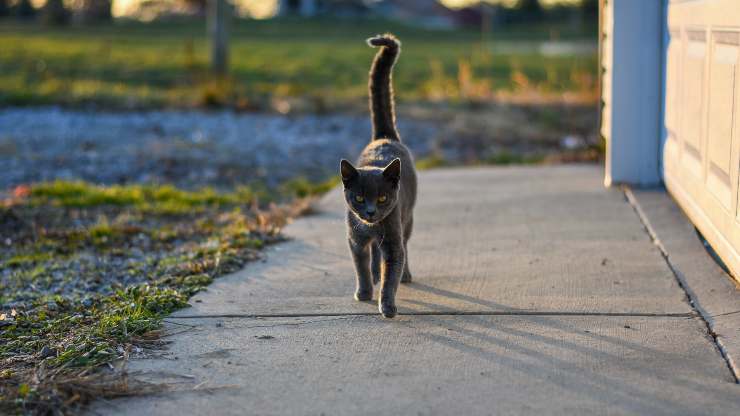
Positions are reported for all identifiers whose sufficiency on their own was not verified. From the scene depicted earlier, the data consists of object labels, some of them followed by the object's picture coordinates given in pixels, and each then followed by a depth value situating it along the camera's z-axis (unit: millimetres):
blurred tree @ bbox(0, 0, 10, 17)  39906
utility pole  15414
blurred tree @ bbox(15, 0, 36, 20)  39638
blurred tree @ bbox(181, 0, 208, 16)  47719
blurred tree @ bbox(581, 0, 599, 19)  38525
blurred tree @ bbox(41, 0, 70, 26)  36450
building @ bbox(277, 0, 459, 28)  49084
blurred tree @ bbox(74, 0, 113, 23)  38156
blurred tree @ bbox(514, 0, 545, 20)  45962
